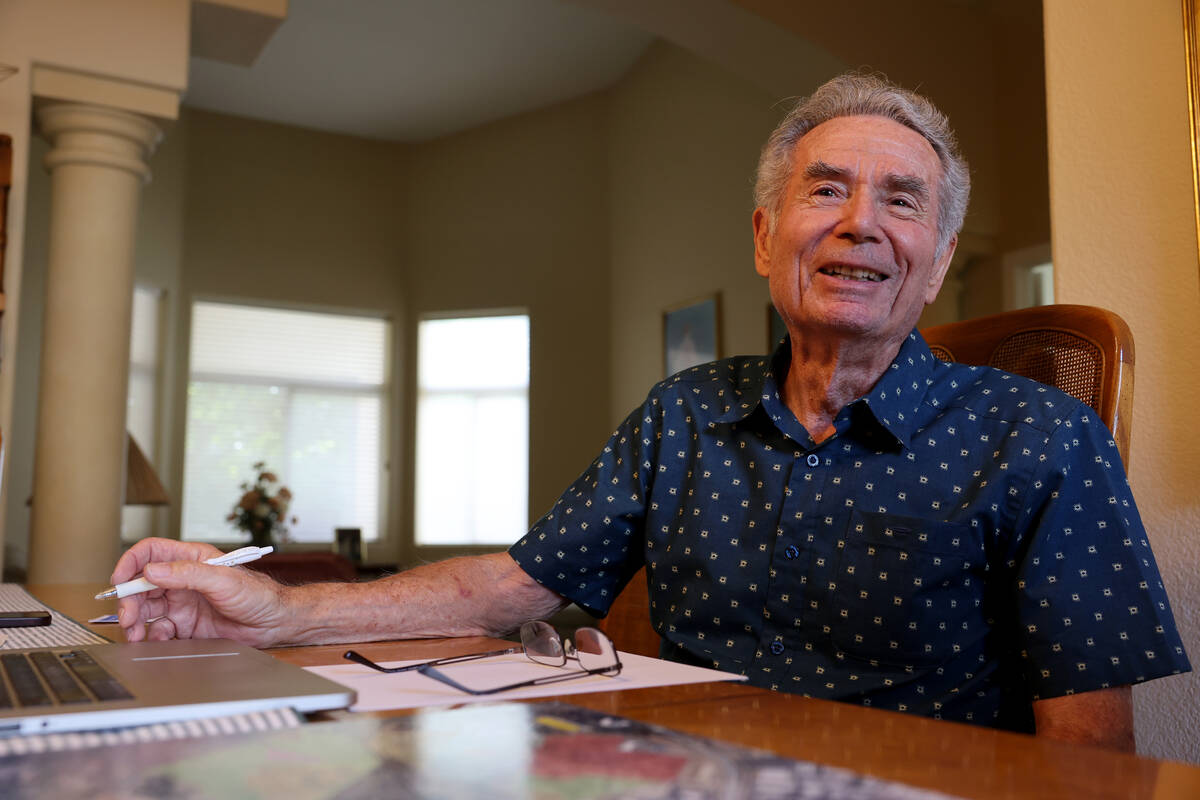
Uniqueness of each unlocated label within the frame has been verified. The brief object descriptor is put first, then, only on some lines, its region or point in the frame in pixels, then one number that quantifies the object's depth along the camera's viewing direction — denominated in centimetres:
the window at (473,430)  766
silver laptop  61
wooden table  52
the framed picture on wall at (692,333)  594
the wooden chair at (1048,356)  119
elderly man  101
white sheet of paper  73
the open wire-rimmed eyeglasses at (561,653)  85
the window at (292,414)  717
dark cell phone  117
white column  342
